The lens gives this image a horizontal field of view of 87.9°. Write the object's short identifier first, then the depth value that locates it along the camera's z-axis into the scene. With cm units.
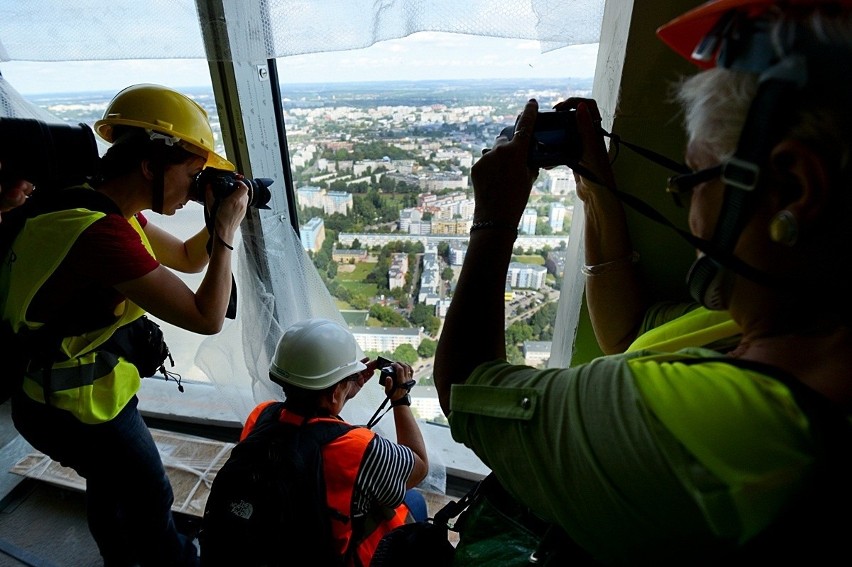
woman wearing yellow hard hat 99
